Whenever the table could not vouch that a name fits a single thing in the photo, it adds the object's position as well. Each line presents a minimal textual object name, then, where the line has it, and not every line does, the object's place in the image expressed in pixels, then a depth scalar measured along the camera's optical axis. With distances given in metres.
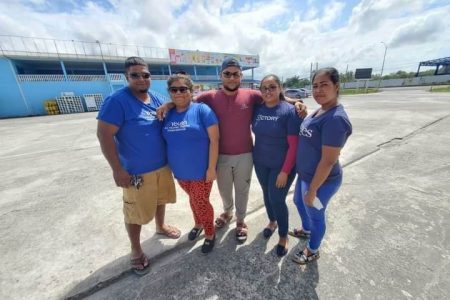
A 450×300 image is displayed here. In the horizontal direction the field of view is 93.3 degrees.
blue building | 21.33
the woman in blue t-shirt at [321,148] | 1.59
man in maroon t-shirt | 2.22
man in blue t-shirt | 1.84
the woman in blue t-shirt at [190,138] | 2.01
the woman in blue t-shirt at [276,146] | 2.00
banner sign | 32.78
